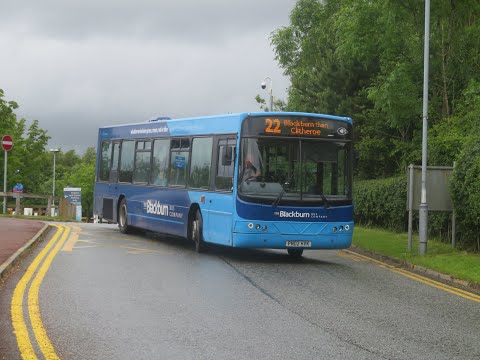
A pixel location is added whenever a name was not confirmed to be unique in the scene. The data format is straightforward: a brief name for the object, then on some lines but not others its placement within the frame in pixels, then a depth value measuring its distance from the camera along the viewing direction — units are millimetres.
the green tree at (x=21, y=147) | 65500
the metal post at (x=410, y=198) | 18891
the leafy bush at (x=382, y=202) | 27875
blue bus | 15984
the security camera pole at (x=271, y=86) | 39472
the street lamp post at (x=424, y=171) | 18453
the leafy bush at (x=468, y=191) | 17953
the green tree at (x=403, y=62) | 29406
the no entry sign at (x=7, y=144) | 39756
